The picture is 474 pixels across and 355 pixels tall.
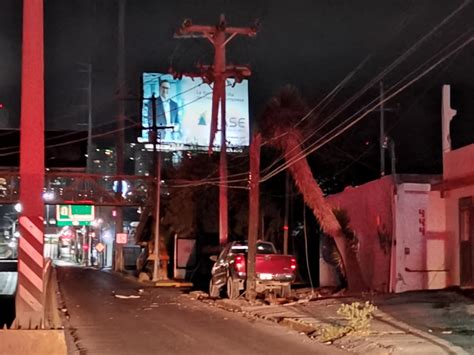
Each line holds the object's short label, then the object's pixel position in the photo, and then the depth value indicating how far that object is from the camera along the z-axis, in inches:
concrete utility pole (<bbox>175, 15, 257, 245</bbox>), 1442.8
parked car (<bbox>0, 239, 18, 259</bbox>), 4359.5
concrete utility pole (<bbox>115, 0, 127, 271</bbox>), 2252.7
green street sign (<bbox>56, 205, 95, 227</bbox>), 2679.6
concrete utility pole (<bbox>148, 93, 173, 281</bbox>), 1736.0
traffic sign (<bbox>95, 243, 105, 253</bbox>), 2731.3
